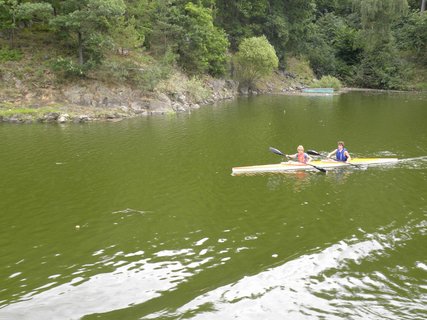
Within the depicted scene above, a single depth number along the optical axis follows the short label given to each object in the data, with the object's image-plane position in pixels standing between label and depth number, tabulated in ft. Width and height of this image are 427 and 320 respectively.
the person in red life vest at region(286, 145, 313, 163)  68.33
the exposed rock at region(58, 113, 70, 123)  111.24
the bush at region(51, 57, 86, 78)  122.72
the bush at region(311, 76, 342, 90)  210.59
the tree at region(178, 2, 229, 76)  156.46
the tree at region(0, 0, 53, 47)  116.12
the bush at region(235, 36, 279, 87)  173.78
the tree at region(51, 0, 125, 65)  116.78
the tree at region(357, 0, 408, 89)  205.77
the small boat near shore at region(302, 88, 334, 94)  198.08
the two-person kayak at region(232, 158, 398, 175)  65.16
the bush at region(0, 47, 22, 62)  126.94
